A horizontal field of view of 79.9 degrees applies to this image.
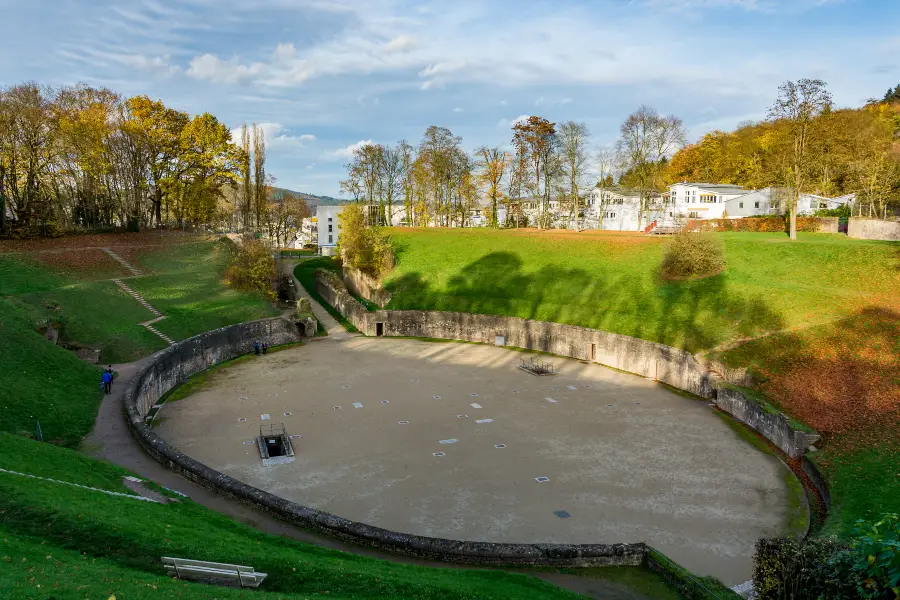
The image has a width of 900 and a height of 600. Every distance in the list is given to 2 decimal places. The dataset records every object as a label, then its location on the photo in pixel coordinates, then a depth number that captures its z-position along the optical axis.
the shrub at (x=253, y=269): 43.81
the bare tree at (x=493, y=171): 64.31
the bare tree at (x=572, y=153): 61.06
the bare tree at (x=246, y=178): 57.31
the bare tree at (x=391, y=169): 75.44
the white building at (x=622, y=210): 69.75
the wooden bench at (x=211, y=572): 9.39
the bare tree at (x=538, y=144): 61.59
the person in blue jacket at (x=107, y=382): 23.47
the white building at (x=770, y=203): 56.12
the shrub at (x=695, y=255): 35.56
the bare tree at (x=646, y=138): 58.12
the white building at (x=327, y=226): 82.88
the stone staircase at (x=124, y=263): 42.72
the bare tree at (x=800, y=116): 36.75
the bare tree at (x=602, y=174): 62.22
